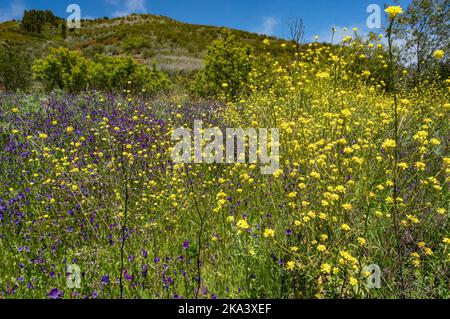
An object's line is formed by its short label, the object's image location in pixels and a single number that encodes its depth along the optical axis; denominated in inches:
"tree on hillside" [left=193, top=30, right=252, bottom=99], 385.7
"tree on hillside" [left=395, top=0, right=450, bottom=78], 476.4
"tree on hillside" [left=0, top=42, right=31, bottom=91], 573.6
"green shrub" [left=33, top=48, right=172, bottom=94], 453.7
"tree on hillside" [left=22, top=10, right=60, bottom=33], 1462.8
